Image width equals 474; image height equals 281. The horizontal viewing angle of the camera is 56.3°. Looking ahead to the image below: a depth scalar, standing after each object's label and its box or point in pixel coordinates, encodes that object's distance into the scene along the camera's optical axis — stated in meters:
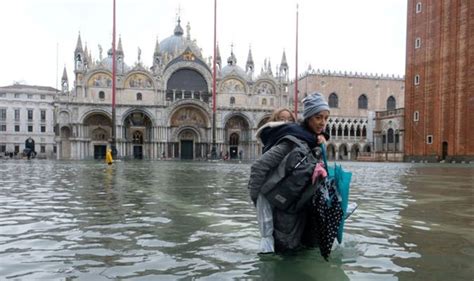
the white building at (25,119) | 80.82
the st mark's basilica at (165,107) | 52.56
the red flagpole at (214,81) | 36.31
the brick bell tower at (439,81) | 38.52
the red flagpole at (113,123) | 32.78
